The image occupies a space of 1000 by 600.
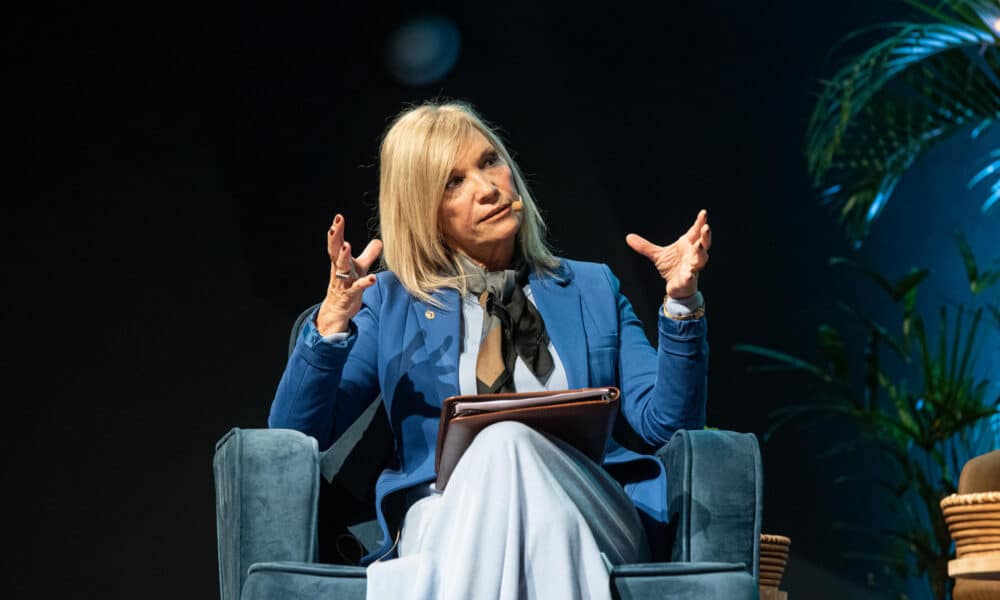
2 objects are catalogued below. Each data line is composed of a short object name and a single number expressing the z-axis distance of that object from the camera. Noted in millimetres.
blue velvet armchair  7227
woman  7058
